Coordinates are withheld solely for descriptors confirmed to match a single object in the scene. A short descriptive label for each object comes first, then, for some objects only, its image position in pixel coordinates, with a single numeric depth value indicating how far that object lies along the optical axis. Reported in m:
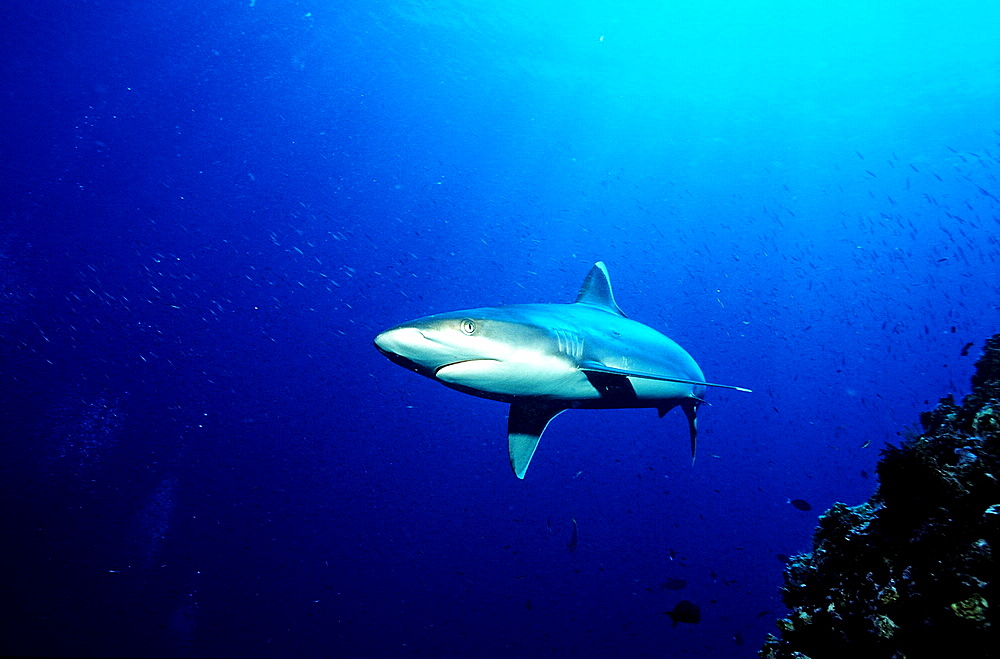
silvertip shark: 3.28
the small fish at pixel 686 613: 5.70
